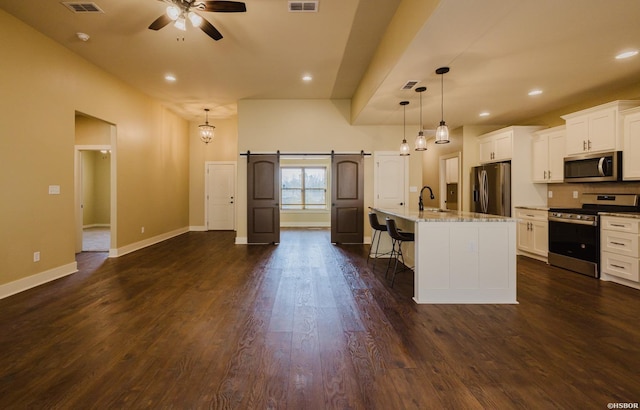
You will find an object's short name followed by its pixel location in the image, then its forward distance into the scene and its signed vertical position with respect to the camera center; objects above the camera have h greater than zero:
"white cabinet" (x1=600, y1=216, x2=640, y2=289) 3.68 -0.63
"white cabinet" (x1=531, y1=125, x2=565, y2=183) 5.14 +0.84
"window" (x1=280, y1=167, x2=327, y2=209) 10.59 +0.54
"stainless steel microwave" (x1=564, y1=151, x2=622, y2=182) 4.16 +0.51
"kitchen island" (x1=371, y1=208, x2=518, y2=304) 3.20 -0.63
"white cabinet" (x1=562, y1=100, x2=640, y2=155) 4.08 +1.07
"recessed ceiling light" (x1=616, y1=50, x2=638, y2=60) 3.30 +1.66
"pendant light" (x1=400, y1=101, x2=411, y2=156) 4.98 +0.96
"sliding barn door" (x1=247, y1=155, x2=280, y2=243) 6.84 +0.21
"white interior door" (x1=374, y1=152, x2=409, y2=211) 6.87 +0.53
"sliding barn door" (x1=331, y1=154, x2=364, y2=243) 6.85 +0.07
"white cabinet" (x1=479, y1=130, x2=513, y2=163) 5.81 +1.14
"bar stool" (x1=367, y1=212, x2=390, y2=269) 4.68 -0.35
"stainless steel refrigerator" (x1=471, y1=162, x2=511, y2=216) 5.78 +0.26
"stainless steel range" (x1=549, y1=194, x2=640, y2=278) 4.16 -0.44
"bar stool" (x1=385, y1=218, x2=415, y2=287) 3.86 -0.43
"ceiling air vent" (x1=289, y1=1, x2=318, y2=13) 3.33 +2.24
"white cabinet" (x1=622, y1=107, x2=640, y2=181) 3.89 +0.74
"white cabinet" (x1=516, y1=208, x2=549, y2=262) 5.05 -0.57
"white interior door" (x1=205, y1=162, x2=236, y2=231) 8.88 +0.19
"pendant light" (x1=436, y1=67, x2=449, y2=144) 3.60 +0.85
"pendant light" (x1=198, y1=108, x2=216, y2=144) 7.54 +1.80
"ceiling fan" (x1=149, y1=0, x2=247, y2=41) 3.00 +2.00
